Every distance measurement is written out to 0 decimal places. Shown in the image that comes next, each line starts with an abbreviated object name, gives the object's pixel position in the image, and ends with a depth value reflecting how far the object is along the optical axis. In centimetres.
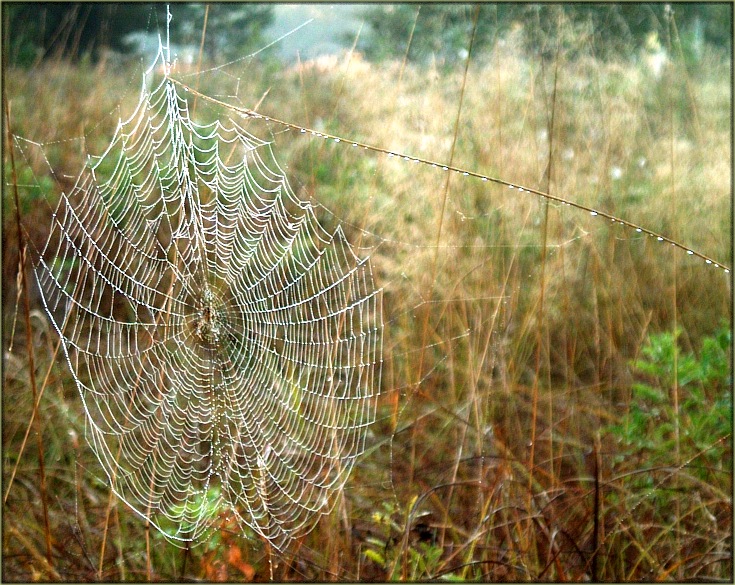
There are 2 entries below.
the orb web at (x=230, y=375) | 249
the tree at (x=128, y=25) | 677
